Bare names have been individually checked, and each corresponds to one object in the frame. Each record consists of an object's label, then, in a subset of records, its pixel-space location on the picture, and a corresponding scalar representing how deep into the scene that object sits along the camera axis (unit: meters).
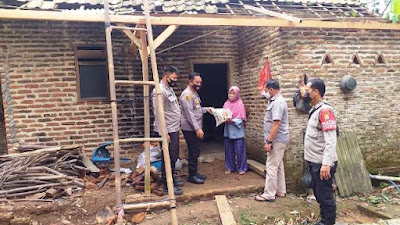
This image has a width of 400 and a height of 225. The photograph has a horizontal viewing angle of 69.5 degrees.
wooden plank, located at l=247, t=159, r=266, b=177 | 5.25
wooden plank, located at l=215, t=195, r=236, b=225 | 3.91
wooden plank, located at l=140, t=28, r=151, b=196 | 4.02
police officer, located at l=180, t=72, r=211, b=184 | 4.64
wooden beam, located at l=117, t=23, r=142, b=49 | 3.93
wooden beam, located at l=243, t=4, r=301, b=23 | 4.39
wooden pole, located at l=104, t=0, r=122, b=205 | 3.47
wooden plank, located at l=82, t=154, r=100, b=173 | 5.17
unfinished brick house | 5.18
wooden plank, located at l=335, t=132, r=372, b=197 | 5.12
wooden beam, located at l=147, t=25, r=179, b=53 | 3.94
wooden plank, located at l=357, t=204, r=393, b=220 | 4.29
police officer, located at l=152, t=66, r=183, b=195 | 4.35
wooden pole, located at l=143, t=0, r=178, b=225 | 3.35
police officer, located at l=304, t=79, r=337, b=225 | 3.40
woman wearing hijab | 5.46
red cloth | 5.46
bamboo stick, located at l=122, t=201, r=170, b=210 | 3.46
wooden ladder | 3.45
